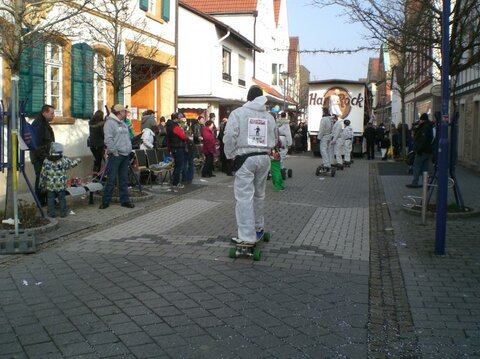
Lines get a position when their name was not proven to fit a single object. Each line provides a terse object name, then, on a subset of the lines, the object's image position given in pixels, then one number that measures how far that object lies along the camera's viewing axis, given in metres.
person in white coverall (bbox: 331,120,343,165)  17.91
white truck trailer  27.50
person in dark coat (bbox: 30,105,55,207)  9.74
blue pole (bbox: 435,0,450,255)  6.95
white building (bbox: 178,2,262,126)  25.62
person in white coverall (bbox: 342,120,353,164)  20.97
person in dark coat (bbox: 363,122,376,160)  26.92
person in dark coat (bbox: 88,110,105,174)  12.12
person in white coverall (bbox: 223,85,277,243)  6.68
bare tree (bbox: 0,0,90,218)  7.93
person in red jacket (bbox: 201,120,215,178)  16.17
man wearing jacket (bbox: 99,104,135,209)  10.02
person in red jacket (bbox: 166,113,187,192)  13.85
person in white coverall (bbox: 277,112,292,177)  14.58
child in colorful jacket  9.05
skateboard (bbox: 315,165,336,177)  17.61
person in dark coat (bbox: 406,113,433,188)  12.96
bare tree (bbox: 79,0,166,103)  12.13
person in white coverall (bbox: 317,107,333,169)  17.12
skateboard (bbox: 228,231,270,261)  6.69
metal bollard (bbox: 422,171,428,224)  8.93
